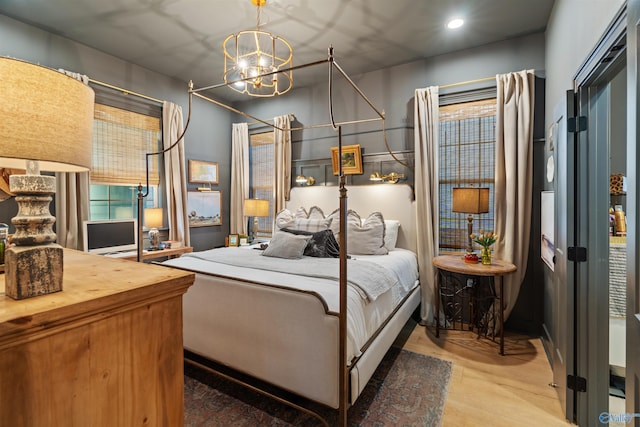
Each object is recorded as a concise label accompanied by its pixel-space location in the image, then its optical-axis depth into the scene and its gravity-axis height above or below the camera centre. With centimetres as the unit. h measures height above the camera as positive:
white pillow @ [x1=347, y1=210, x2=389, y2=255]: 324 -30
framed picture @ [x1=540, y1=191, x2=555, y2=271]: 239 -17
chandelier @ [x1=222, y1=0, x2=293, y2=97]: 242 +182
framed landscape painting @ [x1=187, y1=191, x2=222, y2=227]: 442 +5
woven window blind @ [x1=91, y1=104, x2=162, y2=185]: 346 +82
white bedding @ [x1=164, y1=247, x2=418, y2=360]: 186 -51
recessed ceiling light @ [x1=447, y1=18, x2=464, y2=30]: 286 +179
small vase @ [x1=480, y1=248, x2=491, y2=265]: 288 -46
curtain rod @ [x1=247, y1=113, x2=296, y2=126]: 444 +139
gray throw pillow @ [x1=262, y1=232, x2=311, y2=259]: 289 -35
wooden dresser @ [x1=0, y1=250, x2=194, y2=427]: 59 -32
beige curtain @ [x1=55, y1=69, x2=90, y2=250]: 304 +7
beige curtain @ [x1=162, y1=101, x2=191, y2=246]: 400 +49
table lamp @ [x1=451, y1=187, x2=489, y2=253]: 291 +8
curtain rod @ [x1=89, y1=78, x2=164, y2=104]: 333 +146
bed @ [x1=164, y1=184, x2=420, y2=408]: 173 -75
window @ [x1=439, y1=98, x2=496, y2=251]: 330 +57
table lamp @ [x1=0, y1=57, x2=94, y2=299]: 61 +14
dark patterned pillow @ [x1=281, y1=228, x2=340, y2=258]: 303 -37
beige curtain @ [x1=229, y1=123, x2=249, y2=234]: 485 +57
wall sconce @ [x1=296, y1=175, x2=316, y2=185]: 433 +44
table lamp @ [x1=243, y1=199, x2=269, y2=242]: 431 +5
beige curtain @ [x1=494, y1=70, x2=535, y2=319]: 299 +37
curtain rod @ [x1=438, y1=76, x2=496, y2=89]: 324 +139
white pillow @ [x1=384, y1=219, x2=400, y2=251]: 345 -28
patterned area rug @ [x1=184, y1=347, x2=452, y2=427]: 188 -131
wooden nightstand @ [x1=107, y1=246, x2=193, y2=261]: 330 -49
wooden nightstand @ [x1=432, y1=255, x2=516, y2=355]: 267 -54
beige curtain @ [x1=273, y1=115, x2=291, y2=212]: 445 +67
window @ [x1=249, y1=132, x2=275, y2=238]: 477 +64
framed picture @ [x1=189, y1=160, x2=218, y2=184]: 442 +60
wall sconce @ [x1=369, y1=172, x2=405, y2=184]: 373 +40
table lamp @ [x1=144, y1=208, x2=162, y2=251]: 370 -16
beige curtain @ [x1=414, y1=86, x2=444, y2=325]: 339 +20
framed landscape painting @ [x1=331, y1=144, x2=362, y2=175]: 395 +67
